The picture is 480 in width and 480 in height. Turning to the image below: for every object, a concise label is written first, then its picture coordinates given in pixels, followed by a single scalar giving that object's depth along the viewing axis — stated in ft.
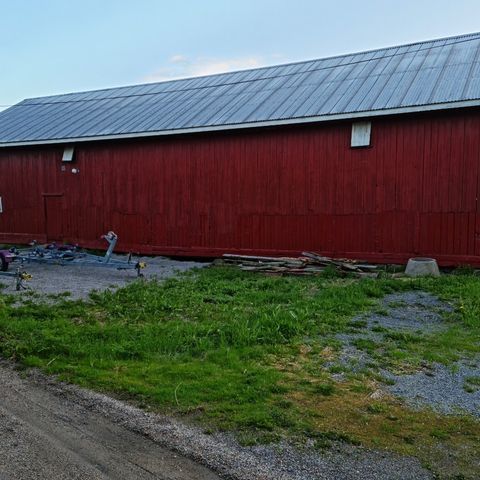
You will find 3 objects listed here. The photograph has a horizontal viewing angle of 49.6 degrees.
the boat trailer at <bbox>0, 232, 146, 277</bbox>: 37.35
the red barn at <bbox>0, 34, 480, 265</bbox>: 38.04
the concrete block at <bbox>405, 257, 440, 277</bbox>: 35.09
